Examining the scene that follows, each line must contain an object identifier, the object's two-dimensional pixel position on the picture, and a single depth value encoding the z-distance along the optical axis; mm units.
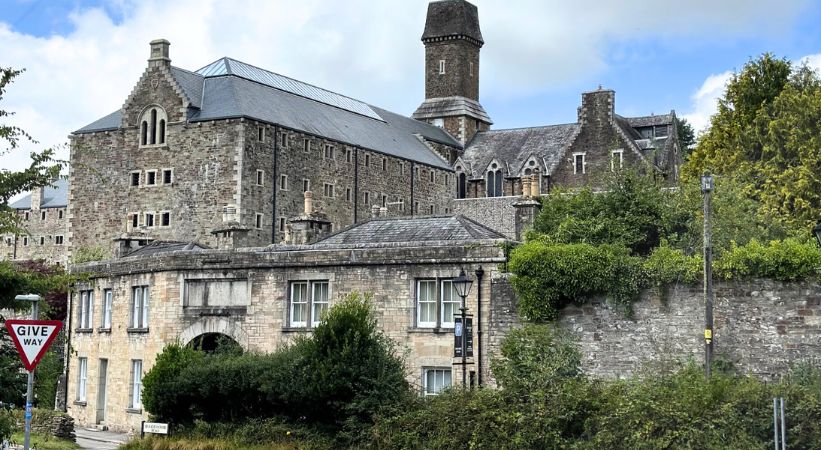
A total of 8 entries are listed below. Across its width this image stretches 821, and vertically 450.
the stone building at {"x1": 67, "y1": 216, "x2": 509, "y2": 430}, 29781
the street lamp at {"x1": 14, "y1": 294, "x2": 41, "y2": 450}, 18500
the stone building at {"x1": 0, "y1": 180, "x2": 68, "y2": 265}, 104688
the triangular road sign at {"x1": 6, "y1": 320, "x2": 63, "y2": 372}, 18484
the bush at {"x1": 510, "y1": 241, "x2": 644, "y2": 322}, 27125
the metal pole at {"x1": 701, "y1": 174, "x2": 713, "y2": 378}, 25062
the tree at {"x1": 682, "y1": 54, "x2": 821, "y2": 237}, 46656
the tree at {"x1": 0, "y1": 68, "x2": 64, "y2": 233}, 21641
